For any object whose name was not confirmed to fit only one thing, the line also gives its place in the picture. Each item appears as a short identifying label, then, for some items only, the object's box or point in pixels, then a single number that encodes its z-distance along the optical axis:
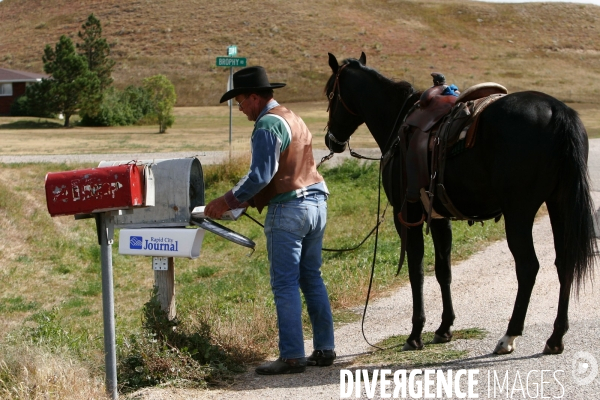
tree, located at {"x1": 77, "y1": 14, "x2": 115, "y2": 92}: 100.57
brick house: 102.68
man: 9.41
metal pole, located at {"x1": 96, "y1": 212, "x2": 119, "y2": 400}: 8.31
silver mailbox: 9.49
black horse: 9.59
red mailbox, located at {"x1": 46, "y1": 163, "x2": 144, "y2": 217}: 8.09
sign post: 31.53
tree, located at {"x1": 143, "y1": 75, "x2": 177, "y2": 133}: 88.45
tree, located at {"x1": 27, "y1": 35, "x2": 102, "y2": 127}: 84.66
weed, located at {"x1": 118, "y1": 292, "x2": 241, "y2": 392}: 9.30
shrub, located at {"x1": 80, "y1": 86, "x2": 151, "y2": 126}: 85.58
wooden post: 10.01
